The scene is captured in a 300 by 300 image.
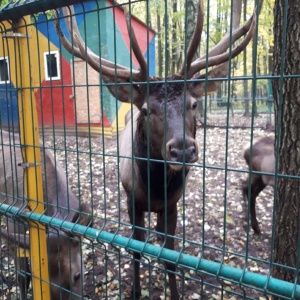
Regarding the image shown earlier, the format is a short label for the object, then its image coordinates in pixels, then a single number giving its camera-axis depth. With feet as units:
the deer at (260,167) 15.02
